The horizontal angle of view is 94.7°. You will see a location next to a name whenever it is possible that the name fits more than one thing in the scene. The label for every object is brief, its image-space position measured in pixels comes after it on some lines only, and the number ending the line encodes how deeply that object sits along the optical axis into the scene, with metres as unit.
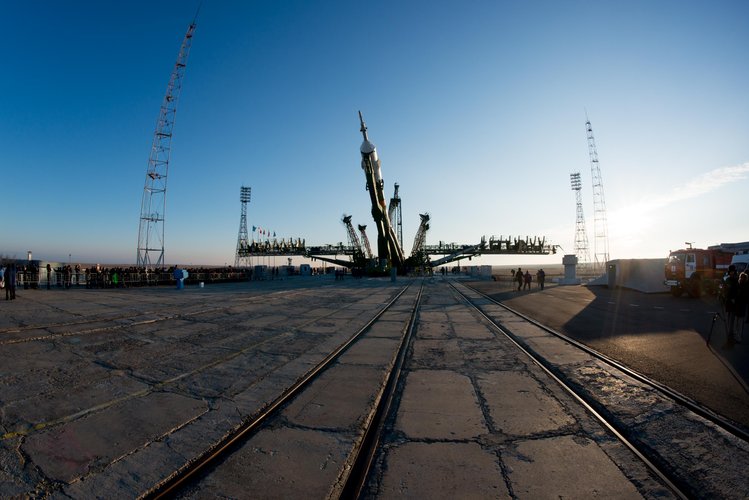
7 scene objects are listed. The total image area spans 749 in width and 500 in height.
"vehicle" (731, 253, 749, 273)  20.34
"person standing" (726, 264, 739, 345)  8.05
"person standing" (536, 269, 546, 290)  28.25
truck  19.80
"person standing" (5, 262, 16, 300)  13.60
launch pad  46.16
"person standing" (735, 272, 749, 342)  8.15
